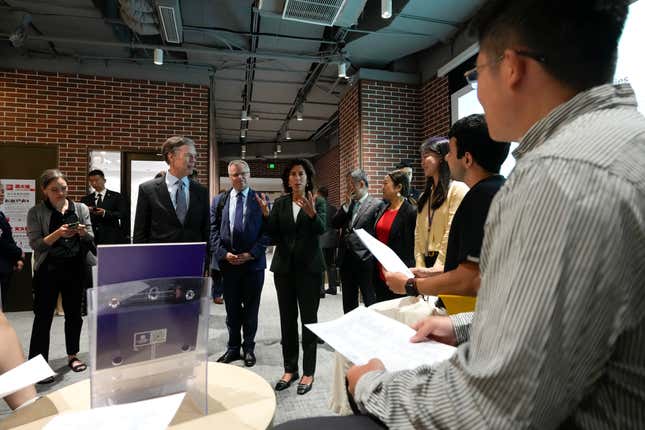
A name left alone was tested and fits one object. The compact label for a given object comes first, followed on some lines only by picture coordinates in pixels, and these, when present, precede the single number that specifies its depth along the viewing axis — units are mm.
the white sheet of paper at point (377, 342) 794
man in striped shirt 432
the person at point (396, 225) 3105
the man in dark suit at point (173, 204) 2871
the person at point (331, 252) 6211
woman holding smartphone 2852
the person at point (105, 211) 4754
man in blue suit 3078
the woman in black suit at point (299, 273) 2680
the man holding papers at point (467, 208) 1304
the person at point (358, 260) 3439
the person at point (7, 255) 3045
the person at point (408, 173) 3269
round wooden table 908
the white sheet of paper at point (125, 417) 757
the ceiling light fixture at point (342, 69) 5266
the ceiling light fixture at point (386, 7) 3520
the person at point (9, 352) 1199
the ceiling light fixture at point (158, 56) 4832
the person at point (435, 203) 2488
